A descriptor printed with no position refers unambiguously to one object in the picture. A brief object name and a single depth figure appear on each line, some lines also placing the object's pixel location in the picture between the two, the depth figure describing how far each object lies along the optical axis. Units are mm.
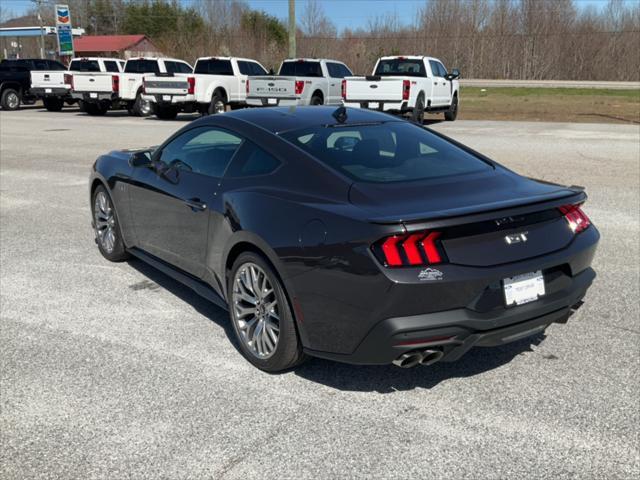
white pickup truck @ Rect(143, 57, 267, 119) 22125
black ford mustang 3246
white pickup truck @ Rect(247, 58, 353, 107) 20375
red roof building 82144
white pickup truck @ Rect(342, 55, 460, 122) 18562
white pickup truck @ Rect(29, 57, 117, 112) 26938
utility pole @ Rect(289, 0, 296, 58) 29969
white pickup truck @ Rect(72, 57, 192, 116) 24797
